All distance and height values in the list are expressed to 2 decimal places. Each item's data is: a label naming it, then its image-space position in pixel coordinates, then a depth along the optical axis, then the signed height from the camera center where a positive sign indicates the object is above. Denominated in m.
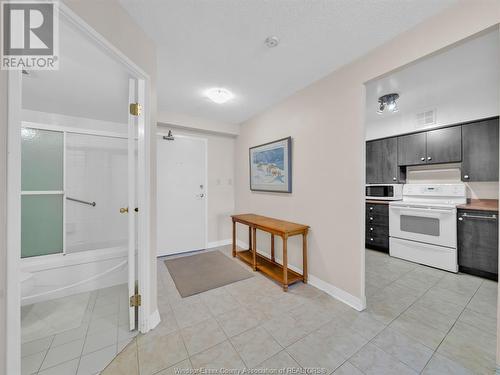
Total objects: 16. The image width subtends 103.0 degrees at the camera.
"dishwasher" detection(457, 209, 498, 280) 2.30 -0.66
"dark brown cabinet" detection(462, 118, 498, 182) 2.47 +0.47
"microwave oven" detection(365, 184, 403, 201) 3.30 -0.07
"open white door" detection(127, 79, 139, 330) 1.58 -0.16
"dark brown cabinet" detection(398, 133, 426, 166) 3.08 +0.62
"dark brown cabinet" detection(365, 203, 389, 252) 3.26 -0.64
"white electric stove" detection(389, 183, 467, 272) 2.56 -0.51
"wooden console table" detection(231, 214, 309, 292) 2.22 -0.76
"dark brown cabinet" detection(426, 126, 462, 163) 2.74 +0.61
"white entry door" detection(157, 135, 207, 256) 3.30 -0.08
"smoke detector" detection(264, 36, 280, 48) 1.60 +1.22
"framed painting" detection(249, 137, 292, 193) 2.67 +0.34
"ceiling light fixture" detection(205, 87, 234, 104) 2.47 +1.22
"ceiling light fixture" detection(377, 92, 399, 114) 2.65 +1.19
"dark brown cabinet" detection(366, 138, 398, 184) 3.42 +0.49
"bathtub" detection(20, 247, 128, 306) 2.01 -0.91
